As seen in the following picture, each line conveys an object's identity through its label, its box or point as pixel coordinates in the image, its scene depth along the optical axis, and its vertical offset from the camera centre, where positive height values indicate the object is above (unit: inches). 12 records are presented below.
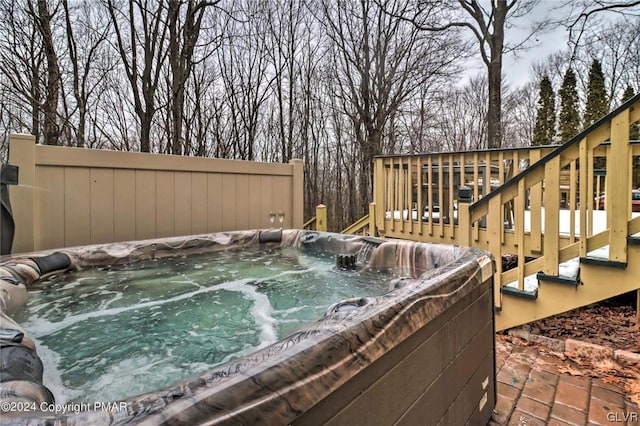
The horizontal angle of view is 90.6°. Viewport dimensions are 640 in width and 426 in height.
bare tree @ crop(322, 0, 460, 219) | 282.2 +138.7
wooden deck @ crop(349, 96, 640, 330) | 81.3 -5.8
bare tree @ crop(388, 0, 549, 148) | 231.3 +133.1
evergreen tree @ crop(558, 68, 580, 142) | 421.7 +135.0
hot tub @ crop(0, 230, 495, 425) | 20.1 -13.9
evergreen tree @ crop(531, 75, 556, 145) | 430.6 +128.1
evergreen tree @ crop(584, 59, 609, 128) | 403.9 +144.4
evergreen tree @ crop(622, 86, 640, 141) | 401.4 +147.6
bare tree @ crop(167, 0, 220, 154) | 184.1 +96.6
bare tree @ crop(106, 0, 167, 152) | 191.8 +104.9
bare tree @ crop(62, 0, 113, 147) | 194.1 +102.9
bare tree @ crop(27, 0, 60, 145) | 157.9 +72.2
